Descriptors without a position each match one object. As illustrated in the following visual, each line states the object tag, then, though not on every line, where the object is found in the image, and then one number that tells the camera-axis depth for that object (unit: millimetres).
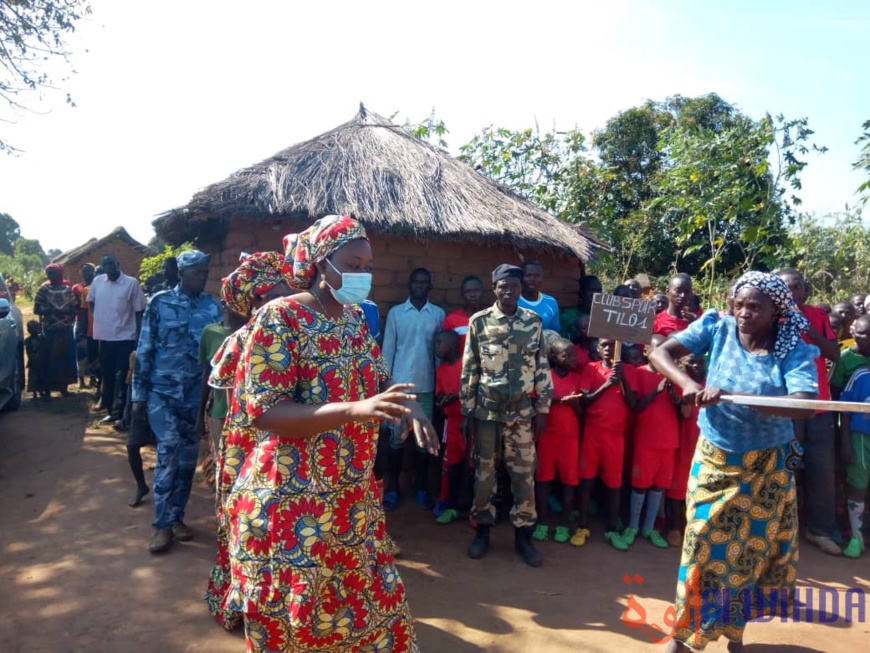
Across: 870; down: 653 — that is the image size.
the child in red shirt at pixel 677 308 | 5094
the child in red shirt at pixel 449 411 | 4984
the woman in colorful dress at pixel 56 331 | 8508
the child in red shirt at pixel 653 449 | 4668
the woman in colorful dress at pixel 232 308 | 3129
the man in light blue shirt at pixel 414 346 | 5133
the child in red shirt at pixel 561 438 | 4715
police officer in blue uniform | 4156
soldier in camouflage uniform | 4168
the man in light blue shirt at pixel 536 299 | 5285
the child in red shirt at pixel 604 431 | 4699
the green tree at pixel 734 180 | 8969
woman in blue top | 2746
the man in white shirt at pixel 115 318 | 7031
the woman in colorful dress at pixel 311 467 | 1907
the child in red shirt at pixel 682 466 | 4789
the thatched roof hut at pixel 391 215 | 5316
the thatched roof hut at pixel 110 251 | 19281
